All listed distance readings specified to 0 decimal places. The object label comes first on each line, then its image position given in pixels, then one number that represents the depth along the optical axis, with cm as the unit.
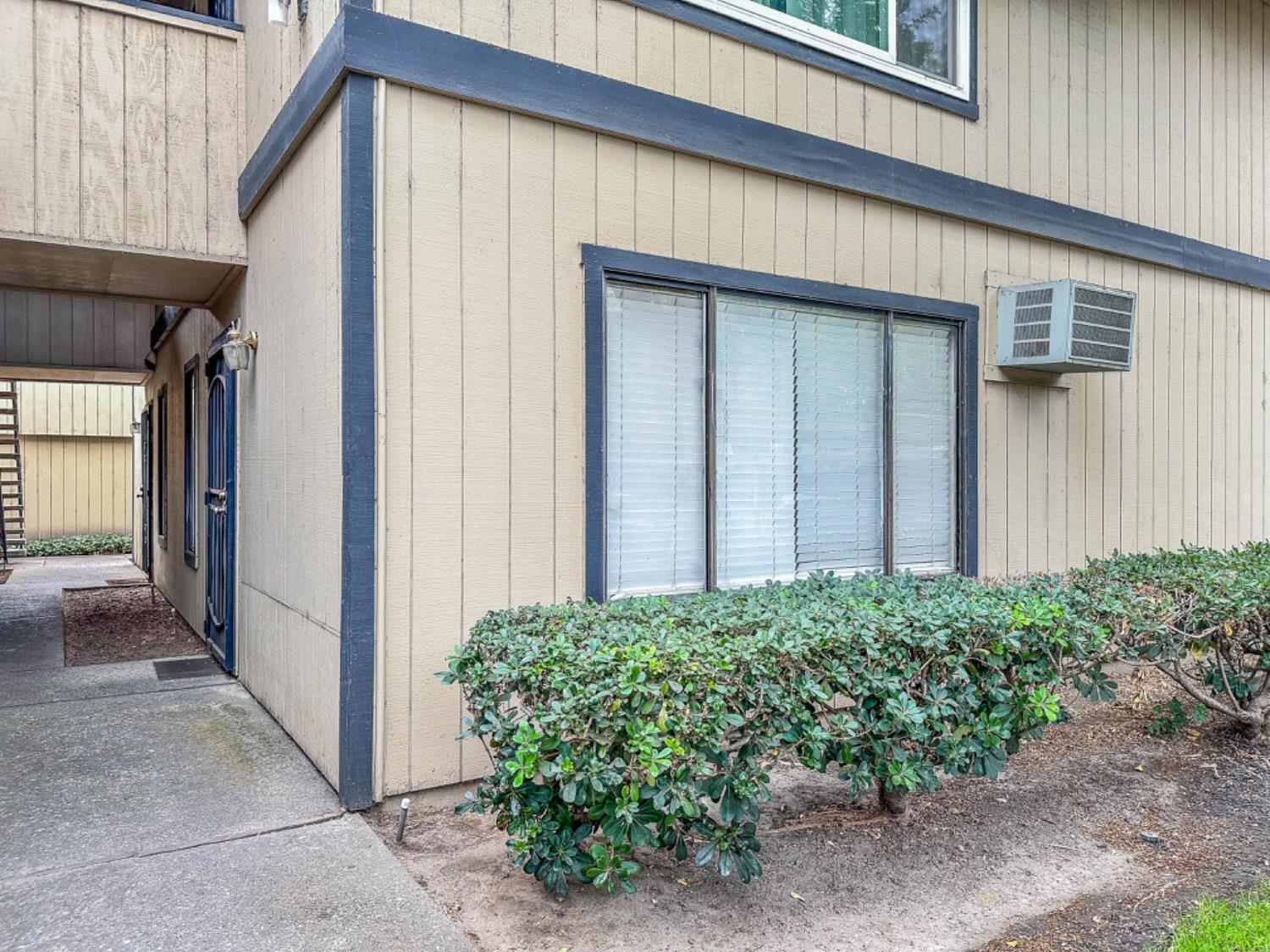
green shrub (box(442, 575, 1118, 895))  217
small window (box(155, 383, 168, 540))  798
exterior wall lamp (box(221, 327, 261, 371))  448
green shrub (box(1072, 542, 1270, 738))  332
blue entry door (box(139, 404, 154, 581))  938
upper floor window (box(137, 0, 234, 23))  511
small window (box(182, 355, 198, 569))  636
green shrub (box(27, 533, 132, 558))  1251
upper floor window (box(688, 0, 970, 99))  412
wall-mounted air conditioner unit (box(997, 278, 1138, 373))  472
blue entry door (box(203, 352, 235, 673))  501
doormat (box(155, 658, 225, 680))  502
